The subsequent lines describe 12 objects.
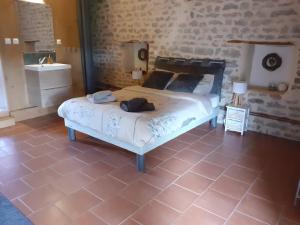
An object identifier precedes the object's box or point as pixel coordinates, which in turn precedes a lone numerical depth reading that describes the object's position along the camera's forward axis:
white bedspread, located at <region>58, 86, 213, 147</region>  2.79
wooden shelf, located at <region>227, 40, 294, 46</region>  3.58
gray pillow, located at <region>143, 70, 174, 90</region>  4.39
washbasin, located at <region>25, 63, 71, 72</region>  4.70
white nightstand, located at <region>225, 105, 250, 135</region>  3.92
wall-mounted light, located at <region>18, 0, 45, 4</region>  4.79
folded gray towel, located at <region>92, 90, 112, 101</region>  3.43
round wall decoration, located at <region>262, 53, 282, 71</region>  3.86
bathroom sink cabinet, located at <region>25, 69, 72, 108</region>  4.81
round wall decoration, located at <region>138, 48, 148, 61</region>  5.60
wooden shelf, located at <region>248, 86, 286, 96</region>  3.83
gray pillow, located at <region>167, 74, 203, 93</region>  4.10
